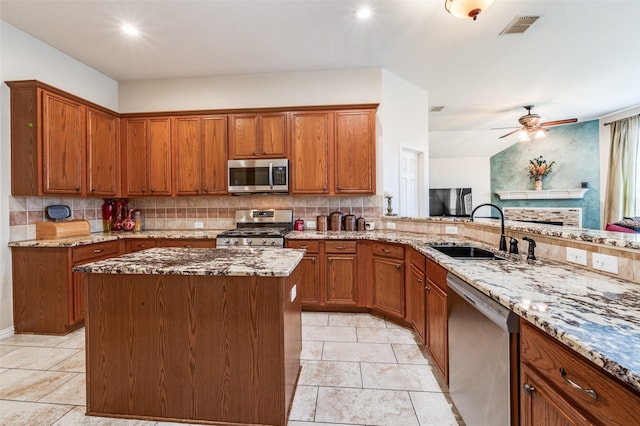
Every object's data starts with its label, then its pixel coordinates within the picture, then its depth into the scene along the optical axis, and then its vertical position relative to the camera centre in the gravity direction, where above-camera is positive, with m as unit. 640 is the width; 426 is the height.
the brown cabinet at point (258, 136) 3.54 +0.94
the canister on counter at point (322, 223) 3.68 -0.19
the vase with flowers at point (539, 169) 7.01 +0.97
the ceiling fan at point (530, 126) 5.08 +1.50
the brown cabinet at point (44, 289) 2.69 -0.76
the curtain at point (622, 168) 5.46 +0.79
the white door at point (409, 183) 4.10 +0.38
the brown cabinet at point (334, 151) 3.47 +0.72
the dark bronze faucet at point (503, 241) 2.03 -0.24
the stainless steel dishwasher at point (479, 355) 1.14 -0.70
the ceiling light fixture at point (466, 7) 1.92 +1.41
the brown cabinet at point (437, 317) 1.82 -0.77
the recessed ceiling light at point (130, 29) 2.80 +1.84
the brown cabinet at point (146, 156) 3.68 +0.71
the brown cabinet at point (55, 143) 2.73 +0.72
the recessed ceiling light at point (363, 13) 2.56 +1.83
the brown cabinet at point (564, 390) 0.69 -0.52
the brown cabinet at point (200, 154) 3.63 +0.72
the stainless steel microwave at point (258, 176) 3.49 +0.42
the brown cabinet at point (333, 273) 3.16 -0.73
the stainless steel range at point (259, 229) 3.21 -0.26
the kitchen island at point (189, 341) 1.53 -0.74
